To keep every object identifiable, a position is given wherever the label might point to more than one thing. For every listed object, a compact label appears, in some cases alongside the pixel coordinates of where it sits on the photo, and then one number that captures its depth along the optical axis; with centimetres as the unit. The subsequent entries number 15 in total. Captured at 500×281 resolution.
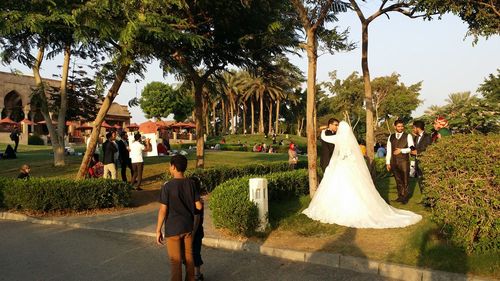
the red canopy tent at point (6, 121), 3993
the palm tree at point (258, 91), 6638
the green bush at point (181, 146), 4118
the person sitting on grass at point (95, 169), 1428
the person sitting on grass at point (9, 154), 2189
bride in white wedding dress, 771
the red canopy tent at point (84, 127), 4460
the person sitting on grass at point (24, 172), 1225
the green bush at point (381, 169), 1812
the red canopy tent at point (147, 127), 4038
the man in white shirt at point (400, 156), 952
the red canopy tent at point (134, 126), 5057
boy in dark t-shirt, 453
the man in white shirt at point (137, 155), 1332
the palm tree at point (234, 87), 6762
